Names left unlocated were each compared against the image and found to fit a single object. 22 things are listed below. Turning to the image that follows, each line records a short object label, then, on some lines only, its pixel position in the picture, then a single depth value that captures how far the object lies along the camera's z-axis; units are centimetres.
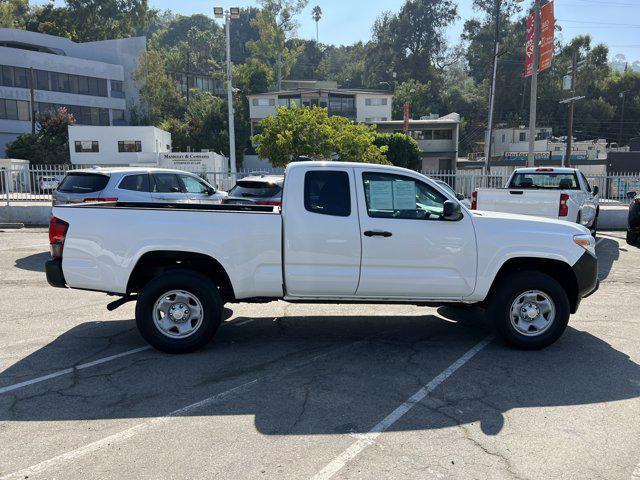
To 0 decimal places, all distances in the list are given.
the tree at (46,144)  4566
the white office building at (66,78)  5125
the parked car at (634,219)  1286
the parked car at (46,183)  1736
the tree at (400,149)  4062
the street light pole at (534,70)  1964
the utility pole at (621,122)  6679
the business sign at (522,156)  5012
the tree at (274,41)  7306
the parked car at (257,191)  1113
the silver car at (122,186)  1068
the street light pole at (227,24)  2397
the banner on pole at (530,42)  2009
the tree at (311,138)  1948
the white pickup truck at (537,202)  1064
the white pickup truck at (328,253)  542
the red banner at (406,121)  4980
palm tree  10694
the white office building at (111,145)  4319
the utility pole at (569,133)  3103
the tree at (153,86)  6019
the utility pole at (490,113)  3262
